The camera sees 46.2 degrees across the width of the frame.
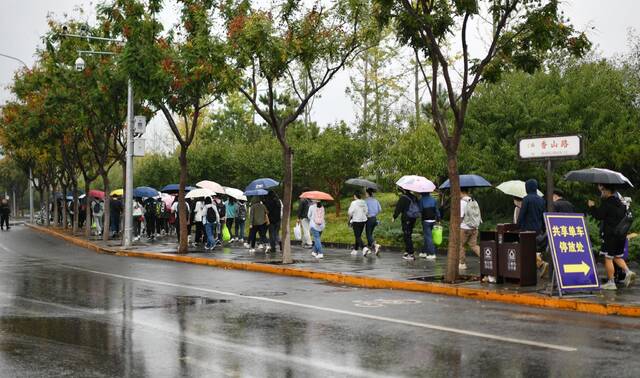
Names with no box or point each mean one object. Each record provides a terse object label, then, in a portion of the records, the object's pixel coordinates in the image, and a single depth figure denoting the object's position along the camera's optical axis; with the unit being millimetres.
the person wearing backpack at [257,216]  21375
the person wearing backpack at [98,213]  34344
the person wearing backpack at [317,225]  19906
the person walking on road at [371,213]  20286
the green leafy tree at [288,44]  17094
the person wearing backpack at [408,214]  19016
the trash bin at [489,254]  13555
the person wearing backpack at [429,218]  19000
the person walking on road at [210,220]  22781
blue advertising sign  11703
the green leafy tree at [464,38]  13578
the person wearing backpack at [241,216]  25375
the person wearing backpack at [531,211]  13750
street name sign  11867
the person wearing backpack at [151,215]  29578
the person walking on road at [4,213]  45469
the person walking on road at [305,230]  23936
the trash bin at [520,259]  13023
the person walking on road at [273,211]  20984
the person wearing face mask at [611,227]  12164
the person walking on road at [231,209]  25853
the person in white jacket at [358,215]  19641
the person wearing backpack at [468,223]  16361
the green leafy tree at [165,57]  20291
